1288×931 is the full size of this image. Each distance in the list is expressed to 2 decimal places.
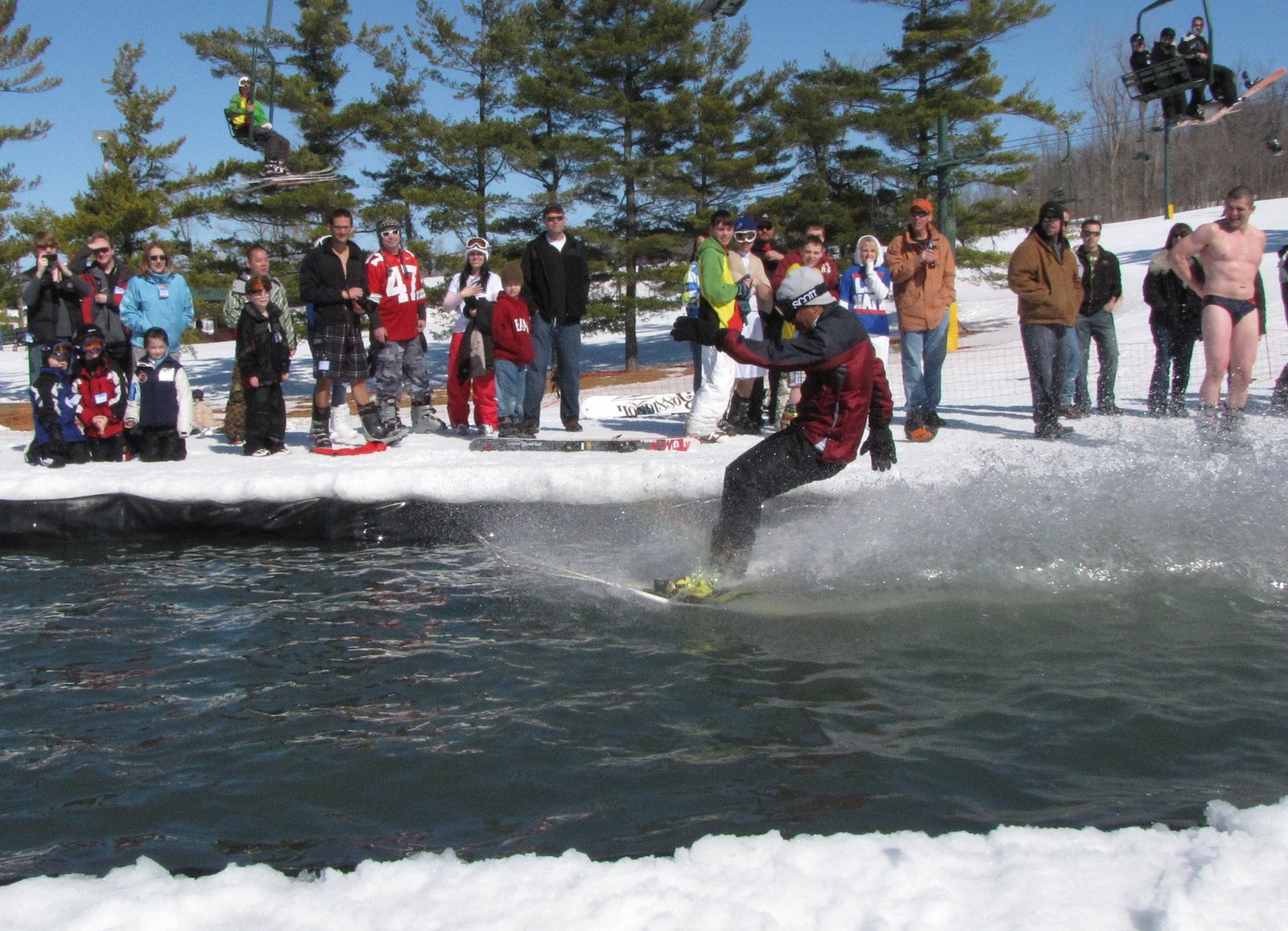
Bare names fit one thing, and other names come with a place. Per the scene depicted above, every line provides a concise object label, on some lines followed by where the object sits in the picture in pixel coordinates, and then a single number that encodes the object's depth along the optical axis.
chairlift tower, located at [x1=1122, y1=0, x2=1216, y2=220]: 12.77
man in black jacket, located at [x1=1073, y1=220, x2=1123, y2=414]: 10.22
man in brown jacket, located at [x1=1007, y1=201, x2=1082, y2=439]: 9.25
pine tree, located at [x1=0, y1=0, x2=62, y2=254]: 24.73
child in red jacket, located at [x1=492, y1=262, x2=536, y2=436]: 10.11
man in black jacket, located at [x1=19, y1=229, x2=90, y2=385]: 9.63
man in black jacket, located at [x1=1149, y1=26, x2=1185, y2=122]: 12.83
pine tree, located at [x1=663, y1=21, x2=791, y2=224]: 25.05
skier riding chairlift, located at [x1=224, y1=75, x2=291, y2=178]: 12.53
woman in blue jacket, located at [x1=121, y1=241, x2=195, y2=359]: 10.18
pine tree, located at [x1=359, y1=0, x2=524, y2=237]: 24.55
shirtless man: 8.62
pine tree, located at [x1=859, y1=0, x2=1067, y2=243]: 25.30
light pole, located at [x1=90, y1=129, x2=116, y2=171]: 21.00
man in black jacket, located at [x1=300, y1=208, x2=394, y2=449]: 9.70
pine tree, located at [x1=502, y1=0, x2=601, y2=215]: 24.28
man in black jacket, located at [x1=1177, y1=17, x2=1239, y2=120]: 12.69
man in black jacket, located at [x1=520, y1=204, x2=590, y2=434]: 10.27
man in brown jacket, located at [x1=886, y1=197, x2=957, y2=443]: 9.80
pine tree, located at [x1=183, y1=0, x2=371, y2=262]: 24.86
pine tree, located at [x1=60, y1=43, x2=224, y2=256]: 22.34
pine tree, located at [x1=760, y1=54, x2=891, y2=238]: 25.80
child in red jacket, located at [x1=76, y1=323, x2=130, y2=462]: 9.55
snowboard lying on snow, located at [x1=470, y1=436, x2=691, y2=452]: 9.41
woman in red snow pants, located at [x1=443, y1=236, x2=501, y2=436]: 10.28
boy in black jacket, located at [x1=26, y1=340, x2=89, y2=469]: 9.34
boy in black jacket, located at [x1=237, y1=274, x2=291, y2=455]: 9.59
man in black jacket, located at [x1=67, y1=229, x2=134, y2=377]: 10.16
